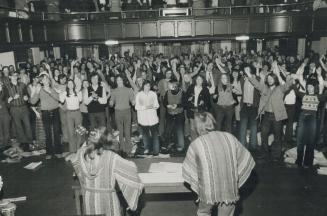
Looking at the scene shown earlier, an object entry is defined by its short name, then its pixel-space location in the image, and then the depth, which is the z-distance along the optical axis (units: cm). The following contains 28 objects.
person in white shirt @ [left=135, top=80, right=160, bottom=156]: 729
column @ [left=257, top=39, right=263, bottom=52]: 2145
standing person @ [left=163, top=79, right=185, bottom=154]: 752
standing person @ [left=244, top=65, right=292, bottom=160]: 683
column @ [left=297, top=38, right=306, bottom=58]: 1804
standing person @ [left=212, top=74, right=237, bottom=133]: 743
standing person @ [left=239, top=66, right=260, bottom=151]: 742
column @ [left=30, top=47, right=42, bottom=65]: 1717
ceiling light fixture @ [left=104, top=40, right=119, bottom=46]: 1091
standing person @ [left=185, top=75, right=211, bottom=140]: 742
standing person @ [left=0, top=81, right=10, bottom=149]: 819
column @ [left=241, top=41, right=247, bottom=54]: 2215
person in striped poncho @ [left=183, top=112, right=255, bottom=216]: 356
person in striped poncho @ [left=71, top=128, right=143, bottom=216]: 362
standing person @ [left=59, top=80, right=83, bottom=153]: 740
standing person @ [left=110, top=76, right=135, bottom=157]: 745
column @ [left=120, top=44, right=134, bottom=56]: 2233
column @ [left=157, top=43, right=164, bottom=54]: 2318
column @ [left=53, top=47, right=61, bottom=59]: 1919
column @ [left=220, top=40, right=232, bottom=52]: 2255
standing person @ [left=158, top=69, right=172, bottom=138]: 842
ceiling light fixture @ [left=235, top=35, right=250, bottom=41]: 1040
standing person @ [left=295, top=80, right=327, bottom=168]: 632
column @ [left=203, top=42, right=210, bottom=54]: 2279
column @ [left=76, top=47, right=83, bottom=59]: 2094
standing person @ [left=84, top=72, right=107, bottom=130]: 750
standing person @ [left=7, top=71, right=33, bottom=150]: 810
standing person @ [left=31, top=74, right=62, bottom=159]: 751
